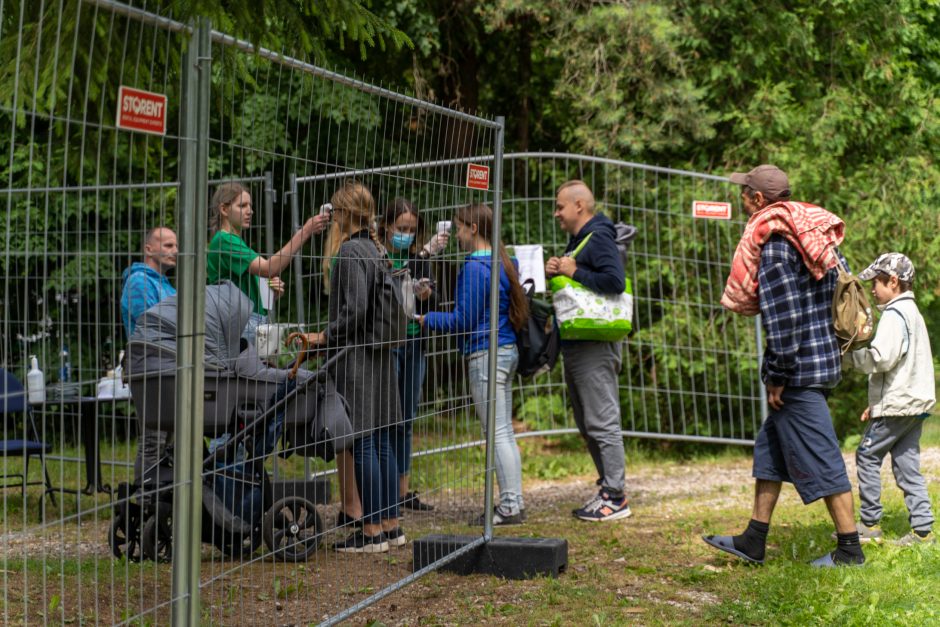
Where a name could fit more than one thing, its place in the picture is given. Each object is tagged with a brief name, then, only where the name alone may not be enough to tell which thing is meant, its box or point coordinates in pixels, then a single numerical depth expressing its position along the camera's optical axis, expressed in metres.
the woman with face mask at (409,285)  4.86
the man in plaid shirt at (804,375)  5.57
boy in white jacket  6.29
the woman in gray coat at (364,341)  4.45
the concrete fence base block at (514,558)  5.86
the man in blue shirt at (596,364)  7.18
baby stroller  3.79
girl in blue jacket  5.68
